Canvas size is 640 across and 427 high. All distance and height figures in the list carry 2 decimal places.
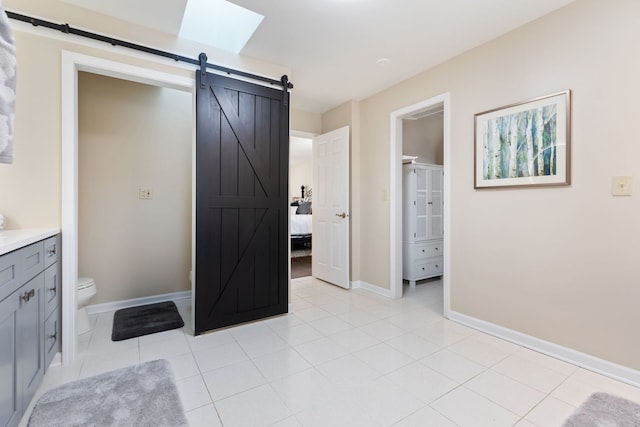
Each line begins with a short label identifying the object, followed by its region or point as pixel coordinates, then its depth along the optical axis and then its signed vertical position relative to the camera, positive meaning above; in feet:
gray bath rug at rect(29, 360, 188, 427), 4.75 -3.40
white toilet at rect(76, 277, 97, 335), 8.12 -2.47
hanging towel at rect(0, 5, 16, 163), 4.39 +2.01
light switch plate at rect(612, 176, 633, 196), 5.95 +0.58
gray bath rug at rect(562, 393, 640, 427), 4.78 -3.45
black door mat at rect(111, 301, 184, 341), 8.12 -3.33
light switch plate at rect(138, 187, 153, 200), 10.48 +0.70
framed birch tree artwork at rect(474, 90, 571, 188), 6.83 +1.81
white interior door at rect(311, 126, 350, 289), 12.82 +0.24
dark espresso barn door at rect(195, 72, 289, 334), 8.14 +0.32
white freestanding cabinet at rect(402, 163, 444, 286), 12.65 -0.36
